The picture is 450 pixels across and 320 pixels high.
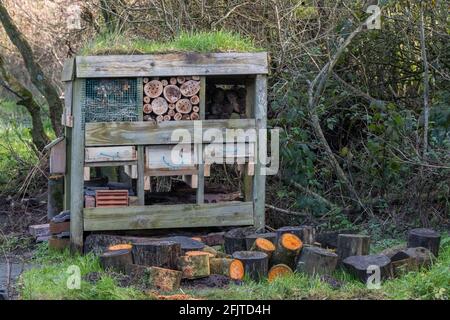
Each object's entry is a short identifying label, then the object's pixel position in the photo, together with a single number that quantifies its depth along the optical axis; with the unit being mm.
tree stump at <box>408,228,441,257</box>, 8133
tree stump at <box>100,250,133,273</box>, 7398
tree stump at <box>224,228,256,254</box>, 8250
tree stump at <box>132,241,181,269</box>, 7438
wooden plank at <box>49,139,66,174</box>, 9391
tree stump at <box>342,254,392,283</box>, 7368
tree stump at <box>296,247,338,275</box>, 7492
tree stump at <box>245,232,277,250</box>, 8055
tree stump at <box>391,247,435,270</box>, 7660
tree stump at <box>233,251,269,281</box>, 7434
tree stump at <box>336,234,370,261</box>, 7918
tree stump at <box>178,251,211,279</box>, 7398
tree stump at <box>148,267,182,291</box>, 7062
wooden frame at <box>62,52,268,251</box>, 8688
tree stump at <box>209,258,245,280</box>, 7449
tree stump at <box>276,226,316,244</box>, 8062
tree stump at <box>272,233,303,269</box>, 7754
